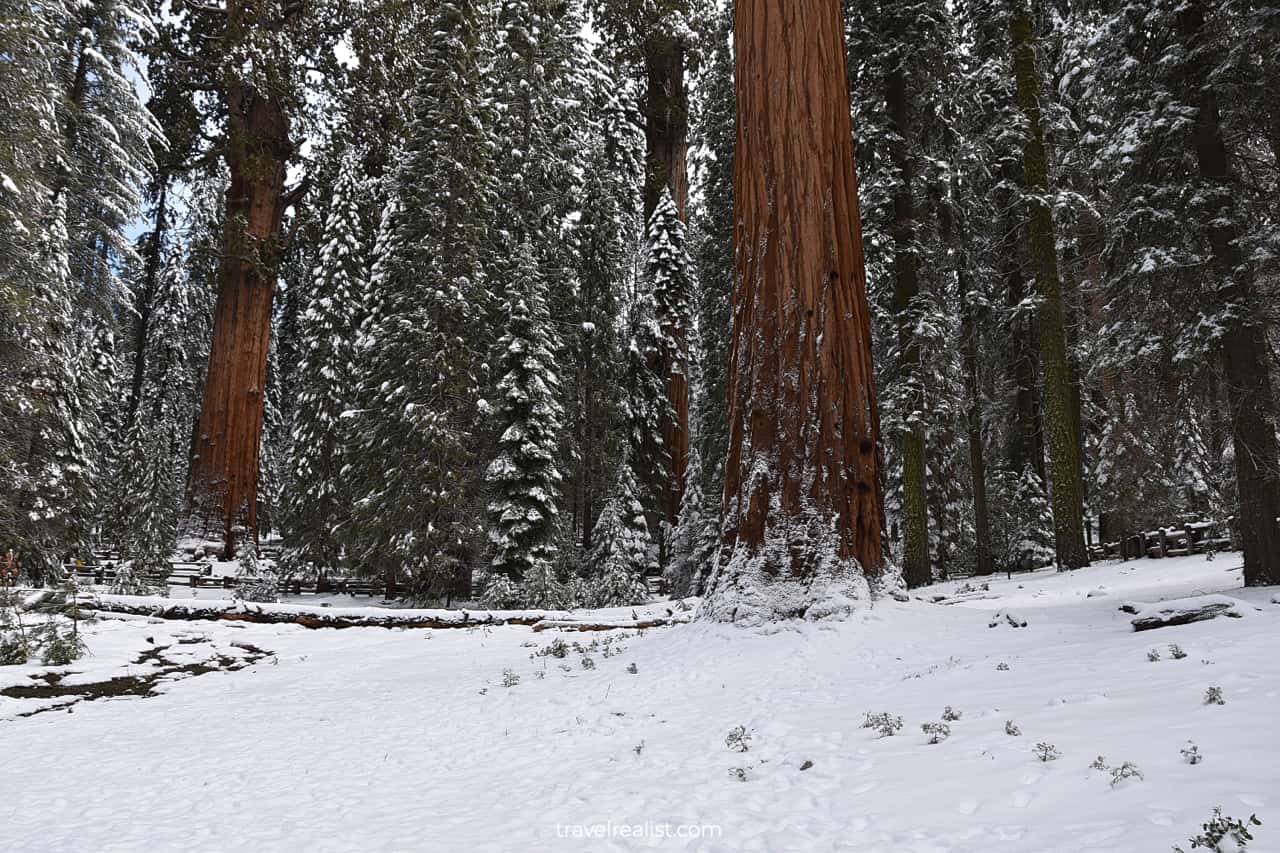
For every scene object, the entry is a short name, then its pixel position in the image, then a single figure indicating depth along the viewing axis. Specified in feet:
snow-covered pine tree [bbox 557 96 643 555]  80.38
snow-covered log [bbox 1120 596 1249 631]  19.53
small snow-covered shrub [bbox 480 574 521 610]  51.96
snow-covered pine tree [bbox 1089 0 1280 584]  27.25
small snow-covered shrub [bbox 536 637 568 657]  27.68
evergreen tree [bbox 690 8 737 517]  73.05
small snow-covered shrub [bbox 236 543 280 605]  61.21
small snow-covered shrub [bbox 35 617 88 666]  27.53
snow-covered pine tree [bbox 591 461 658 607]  60.34
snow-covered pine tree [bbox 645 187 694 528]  84.99
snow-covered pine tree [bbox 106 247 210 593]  63.05
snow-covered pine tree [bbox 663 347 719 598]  67.56
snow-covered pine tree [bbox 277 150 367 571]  73.51
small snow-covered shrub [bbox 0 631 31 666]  26.94
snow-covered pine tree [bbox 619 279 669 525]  85.51
